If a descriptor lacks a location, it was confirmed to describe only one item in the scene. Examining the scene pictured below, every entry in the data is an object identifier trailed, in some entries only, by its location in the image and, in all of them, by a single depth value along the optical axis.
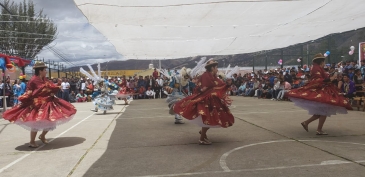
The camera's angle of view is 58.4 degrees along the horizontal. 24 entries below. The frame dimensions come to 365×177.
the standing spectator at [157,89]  23.58
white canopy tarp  6.76
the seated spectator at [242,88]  22.97
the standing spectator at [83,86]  24.00
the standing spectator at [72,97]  23.38
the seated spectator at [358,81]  12.13
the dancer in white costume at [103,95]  12.50
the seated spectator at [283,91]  16.97
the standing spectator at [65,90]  21.49
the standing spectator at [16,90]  18.87
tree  28.86
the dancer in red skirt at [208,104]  5.91
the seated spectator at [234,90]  23.98
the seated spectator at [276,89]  17.64
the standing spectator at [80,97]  23.31
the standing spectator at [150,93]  23.22
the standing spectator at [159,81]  23.55
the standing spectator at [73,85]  24.76
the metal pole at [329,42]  19.93
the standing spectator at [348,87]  12.02
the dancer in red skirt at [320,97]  6.55
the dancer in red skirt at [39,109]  6.24
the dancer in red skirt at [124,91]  17.14
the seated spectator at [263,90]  19.31
